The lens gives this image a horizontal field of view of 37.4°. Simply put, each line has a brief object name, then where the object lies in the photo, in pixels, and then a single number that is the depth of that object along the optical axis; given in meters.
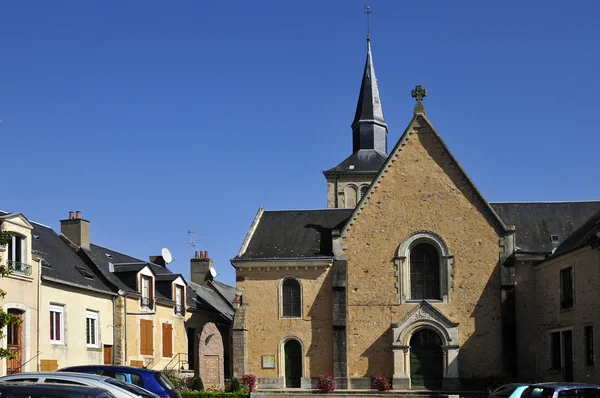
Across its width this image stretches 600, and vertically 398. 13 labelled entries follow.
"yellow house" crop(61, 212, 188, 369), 33.56
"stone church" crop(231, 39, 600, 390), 34.88
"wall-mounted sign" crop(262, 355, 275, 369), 36.38
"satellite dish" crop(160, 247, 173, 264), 43.34
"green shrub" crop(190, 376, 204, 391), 31.23
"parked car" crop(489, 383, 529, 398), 17.30
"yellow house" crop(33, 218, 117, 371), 28.30
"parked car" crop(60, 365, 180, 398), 17.44
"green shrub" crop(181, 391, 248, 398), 28.24
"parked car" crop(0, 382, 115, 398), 10.77
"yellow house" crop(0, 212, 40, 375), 25.91
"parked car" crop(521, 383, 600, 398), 16.31
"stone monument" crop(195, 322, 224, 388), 32.91
